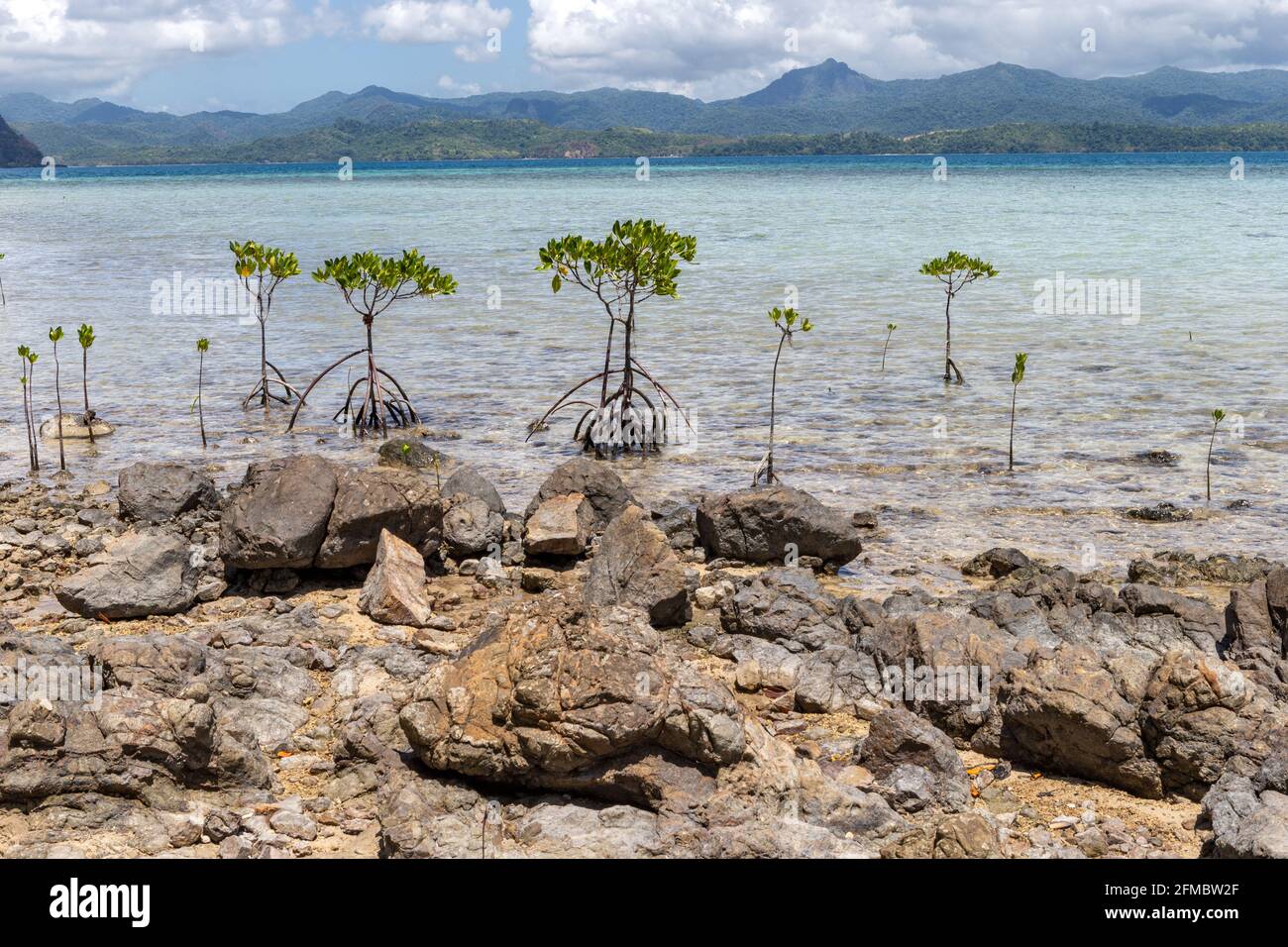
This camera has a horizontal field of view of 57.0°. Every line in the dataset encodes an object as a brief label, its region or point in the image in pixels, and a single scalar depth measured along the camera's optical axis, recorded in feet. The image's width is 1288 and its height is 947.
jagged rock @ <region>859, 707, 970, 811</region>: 24.58
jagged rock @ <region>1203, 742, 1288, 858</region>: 20.22
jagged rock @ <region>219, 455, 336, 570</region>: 37.50
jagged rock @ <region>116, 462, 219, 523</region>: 44.50
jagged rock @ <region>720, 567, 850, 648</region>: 34.32
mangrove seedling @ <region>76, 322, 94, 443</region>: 55.06
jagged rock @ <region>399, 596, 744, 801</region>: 21.95
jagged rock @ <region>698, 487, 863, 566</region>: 41.70
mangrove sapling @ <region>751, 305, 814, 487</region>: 52.24
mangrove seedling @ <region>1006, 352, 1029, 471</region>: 53.23
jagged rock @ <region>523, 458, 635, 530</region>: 45.57
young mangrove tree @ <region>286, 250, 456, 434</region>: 60.64
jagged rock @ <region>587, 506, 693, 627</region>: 35.45
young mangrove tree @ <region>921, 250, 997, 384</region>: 69.97
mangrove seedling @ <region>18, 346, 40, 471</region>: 53.01
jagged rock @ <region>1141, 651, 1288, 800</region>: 25.58
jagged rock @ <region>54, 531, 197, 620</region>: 35.32
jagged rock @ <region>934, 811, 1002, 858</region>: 20.45
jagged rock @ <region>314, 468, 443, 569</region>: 38.24
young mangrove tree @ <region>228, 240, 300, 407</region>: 64.90
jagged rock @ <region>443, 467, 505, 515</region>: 45.53
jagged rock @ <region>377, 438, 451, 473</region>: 56.24
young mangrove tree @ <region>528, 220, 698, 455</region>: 55.26
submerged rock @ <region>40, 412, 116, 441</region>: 62.39
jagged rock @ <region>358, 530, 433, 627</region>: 35.70
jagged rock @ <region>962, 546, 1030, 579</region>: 40.45
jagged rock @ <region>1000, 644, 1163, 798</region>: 26.13
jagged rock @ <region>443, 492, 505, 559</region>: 41.81
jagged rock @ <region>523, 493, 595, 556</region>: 41.06
